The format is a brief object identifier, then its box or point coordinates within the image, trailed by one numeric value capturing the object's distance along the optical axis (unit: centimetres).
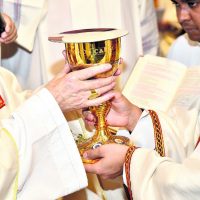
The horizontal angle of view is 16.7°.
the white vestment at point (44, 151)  134
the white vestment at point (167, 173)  126
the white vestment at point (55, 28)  179
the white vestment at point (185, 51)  200
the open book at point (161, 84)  170
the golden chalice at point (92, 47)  134
